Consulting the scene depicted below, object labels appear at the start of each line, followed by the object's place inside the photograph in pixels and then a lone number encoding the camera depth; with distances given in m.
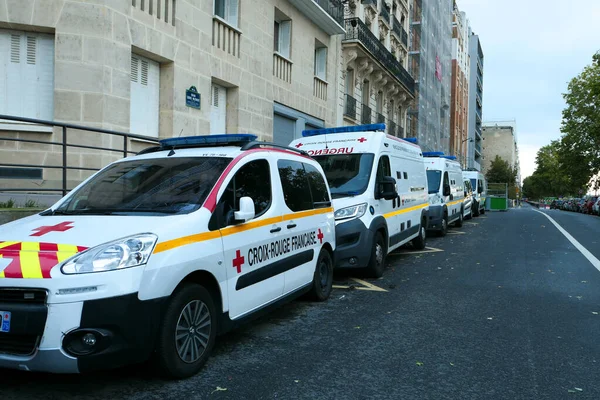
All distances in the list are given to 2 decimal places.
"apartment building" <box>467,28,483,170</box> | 84.34
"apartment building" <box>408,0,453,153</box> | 40.03
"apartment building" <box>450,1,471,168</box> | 65.38
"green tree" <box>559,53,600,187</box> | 50.25
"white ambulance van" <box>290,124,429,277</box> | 7.56
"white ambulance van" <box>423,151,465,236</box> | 14.71
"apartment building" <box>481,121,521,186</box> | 127.00
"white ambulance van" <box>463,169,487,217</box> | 27.42
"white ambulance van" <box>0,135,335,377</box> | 3.16
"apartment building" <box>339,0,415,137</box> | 22.22
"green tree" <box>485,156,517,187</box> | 89.00
